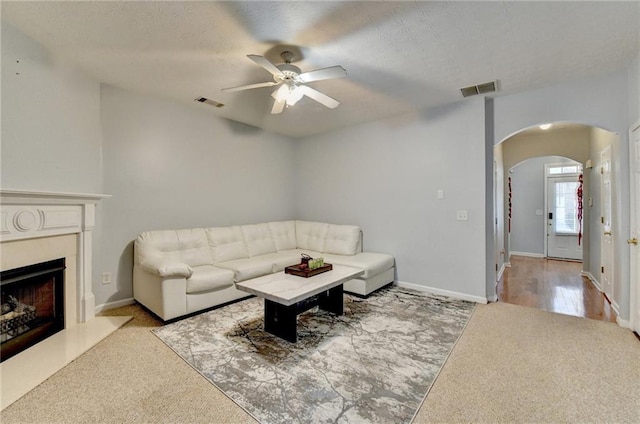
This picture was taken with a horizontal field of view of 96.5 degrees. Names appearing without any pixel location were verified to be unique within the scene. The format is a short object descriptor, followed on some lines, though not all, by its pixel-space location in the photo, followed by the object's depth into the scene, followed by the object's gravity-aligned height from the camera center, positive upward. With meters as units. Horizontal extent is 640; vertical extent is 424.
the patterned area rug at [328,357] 1.76 -1.17
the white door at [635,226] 2.64 -0.15
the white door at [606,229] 3.54 -0.25
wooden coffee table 2.45 -0.70
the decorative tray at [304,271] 2.95 -0.62
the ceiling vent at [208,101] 3.66 +1.46
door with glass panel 6.57 -0.18
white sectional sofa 3.00 -0.65
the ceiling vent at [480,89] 3.17 +1.41
